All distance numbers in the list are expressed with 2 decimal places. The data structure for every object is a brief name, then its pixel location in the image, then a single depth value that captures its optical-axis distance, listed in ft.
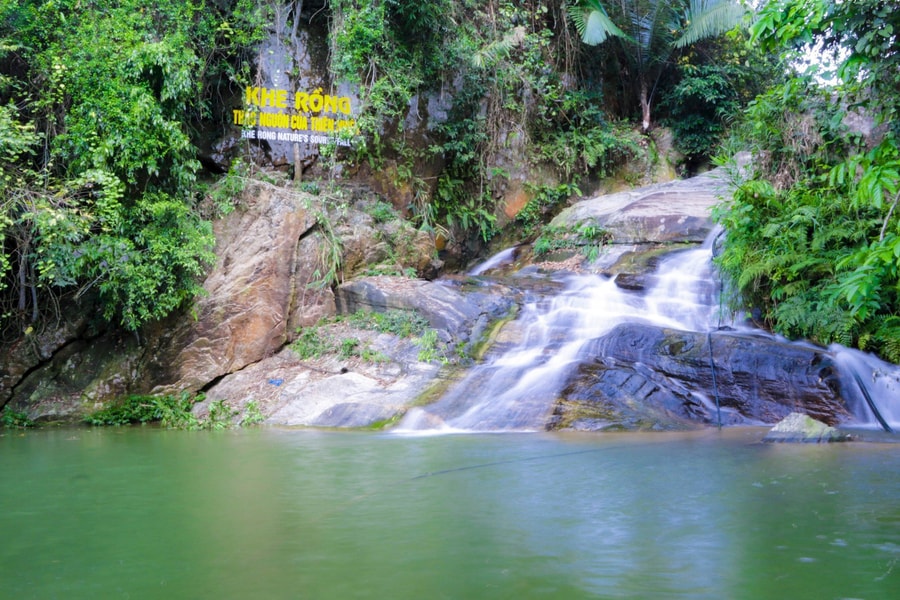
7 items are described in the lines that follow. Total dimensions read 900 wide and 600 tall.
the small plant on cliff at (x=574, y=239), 45.85
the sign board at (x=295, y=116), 42.63
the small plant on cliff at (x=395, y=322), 33.63
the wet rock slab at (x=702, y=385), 25.05
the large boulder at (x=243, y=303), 33.73
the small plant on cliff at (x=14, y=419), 31.14
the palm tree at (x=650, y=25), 54.54
